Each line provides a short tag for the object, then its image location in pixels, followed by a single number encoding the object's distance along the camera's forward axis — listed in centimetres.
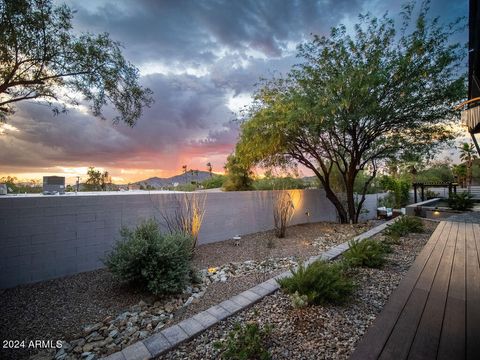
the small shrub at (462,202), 830
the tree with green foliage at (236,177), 1024
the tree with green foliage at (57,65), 290
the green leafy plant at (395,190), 1320
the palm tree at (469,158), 1965
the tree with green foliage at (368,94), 522
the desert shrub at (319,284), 215
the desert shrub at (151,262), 262
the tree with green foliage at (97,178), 1008
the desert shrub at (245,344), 145
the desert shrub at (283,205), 637
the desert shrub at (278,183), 807
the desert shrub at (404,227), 496
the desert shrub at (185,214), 442
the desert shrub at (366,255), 309
